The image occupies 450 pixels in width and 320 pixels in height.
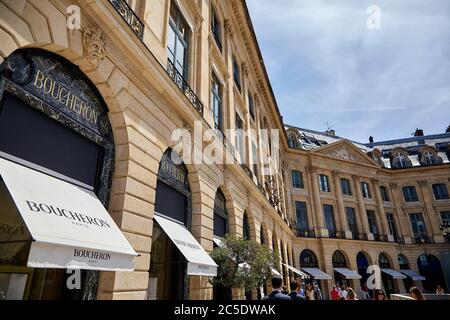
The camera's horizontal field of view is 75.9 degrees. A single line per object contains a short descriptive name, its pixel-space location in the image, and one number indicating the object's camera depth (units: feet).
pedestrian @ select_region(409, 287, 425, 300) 24.43
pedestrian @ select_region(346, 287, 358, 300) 36.82
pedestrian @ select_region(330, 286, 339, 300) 53.01
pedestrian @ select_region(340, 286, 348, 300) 54.65
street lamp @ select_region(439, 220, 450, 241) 59.47
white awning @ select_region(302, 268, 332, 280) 92.88
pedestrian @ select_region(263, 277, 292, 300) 15.44
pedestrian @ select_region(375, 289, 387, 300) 30.59
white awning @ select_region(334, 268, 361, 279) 96.99
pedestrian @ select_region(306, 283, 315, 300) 44.94
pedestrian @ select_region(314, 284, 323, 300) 58.91
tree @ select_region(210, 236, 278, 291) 24.99
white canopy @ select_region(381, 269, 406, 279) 103.76
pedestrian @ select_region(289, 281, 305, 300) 23.16
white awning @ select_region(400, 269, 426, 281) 107.24
